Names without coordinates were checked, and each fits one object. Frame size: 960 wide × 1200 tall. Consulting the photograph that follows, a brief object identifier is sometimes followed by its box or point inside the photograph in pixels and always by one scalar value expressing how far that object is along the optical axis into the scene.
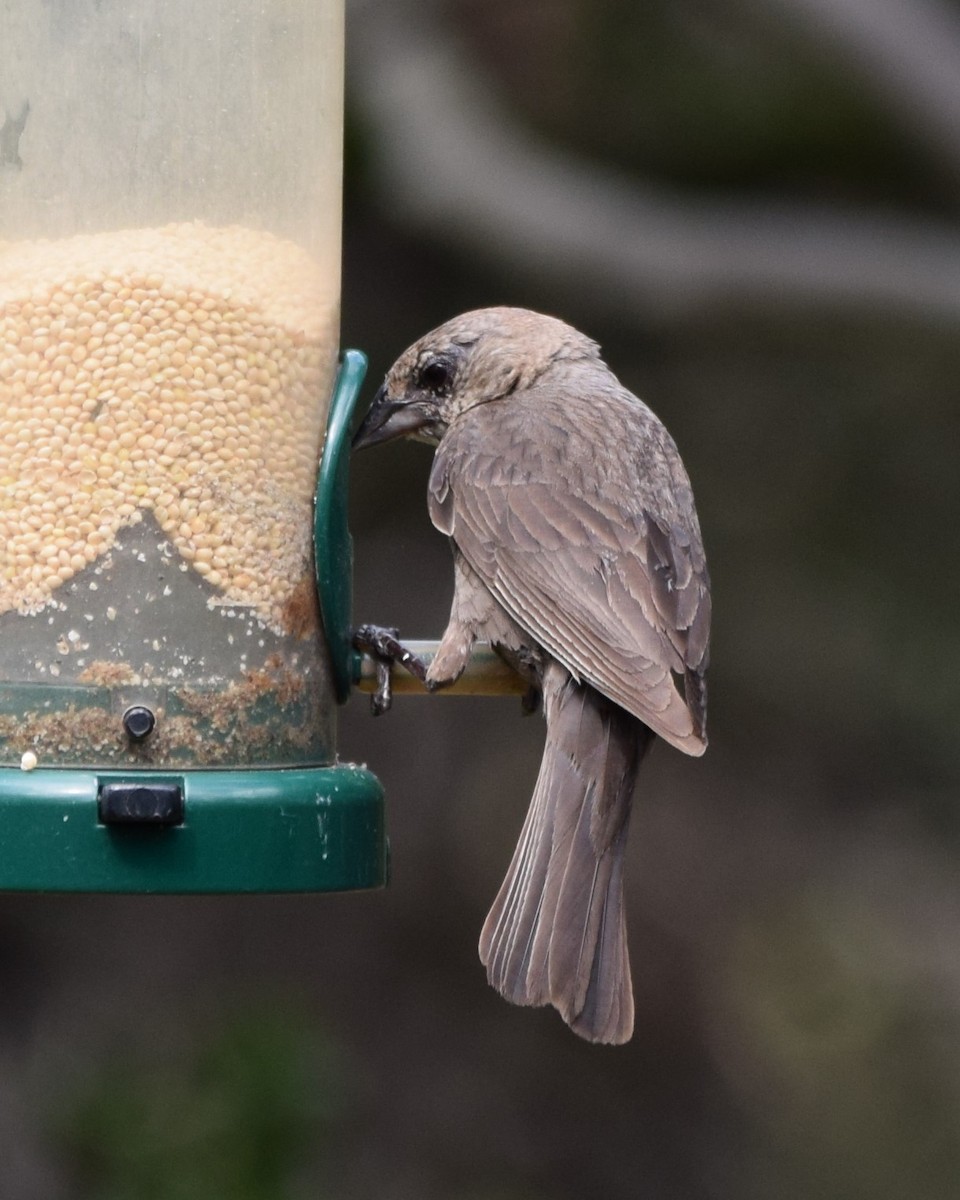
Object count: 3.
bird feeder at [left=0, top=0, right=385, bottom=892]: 8.16
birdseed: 8.30
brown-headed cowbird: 9.04
